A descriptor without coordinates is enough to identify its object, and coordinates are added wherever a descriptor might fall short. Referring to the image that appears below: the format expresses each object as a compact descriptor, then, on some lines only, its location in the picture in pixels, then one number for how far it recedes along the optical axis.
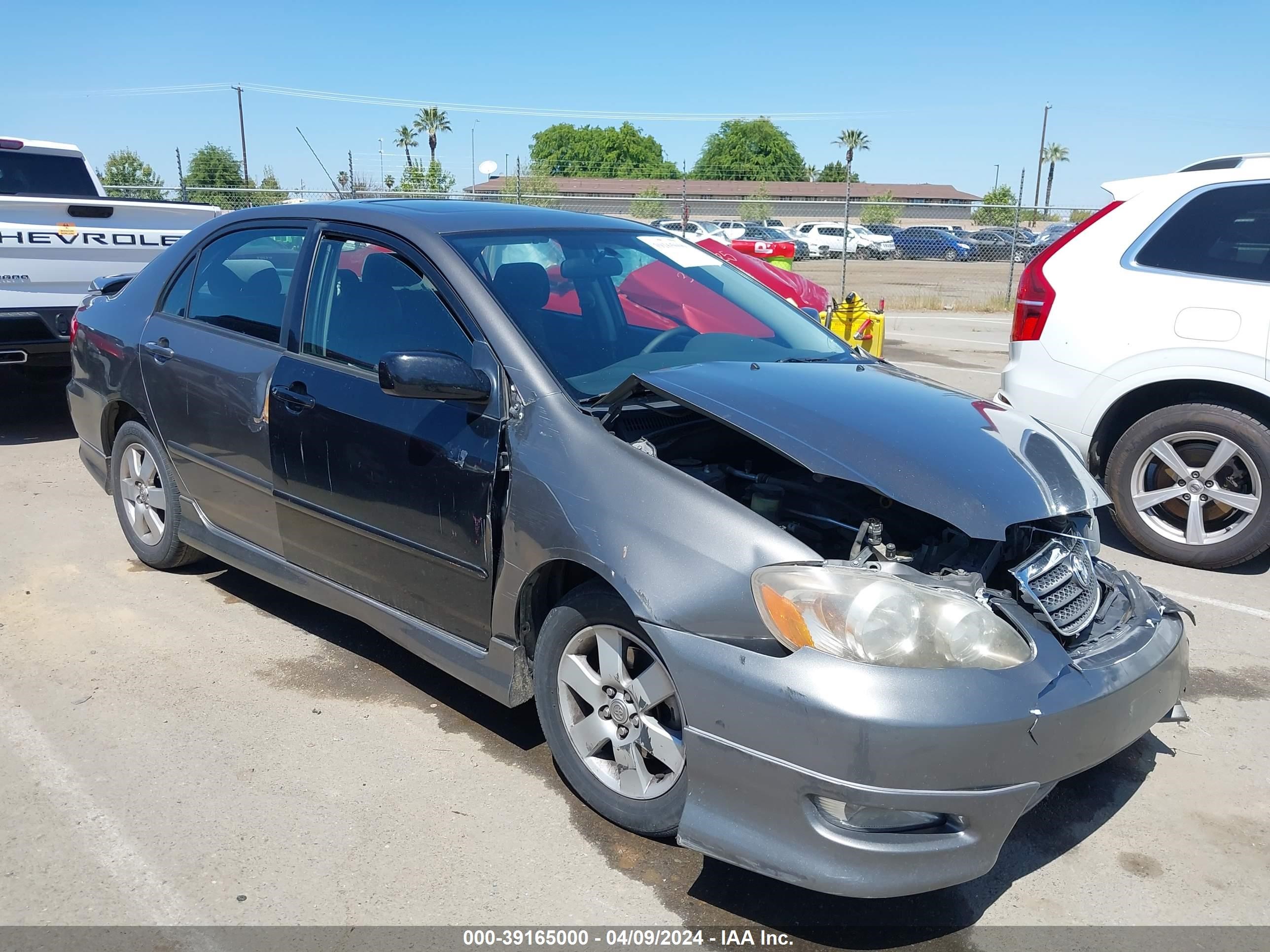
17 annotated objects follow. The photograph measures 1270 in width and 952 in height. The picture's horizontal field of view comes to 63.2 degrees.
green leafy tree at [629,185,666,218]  36.00
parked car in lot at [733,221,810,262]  39.19
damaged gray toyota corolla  2.38
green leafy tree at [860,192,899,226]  49.69
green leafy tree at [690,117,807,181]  107.06
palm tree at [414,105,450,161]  80.81
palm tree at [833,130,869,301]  92.56
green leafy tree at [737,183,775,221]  49.72
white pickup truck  7.05
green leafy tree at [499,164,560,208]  37.22
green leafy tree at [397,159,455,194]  22.98
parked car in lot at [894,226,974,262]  42.50
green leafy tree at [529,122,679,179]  103.88
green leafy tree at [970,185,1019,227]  45.62
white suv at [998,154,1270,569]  4.93
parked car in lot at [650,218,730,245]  22.72
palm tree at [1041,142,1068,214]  82.56
